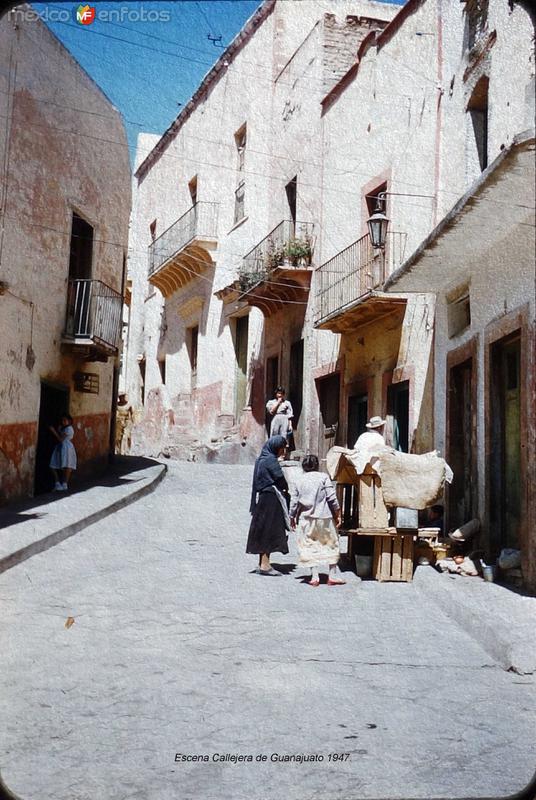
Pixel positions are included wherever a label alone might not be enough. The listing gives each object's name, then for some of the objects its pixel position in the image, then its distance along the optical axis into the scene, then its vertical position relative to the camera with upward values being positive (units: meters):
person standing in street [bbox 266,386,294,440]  14.98 +1.04
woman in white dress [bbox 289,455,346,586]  7.87 -0.35
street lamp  11.83 +3.27
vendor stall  7.76 -0.15
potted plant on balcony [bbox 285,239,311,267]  16.09 +3.94
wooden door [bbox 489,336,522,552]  7.74 +0.36
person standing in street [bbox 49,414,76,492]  13.56 +0.21
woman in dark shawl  8.22 -0.28
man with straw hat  8.00 +0.32
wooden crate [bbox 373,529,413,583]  7.85 -0.65
